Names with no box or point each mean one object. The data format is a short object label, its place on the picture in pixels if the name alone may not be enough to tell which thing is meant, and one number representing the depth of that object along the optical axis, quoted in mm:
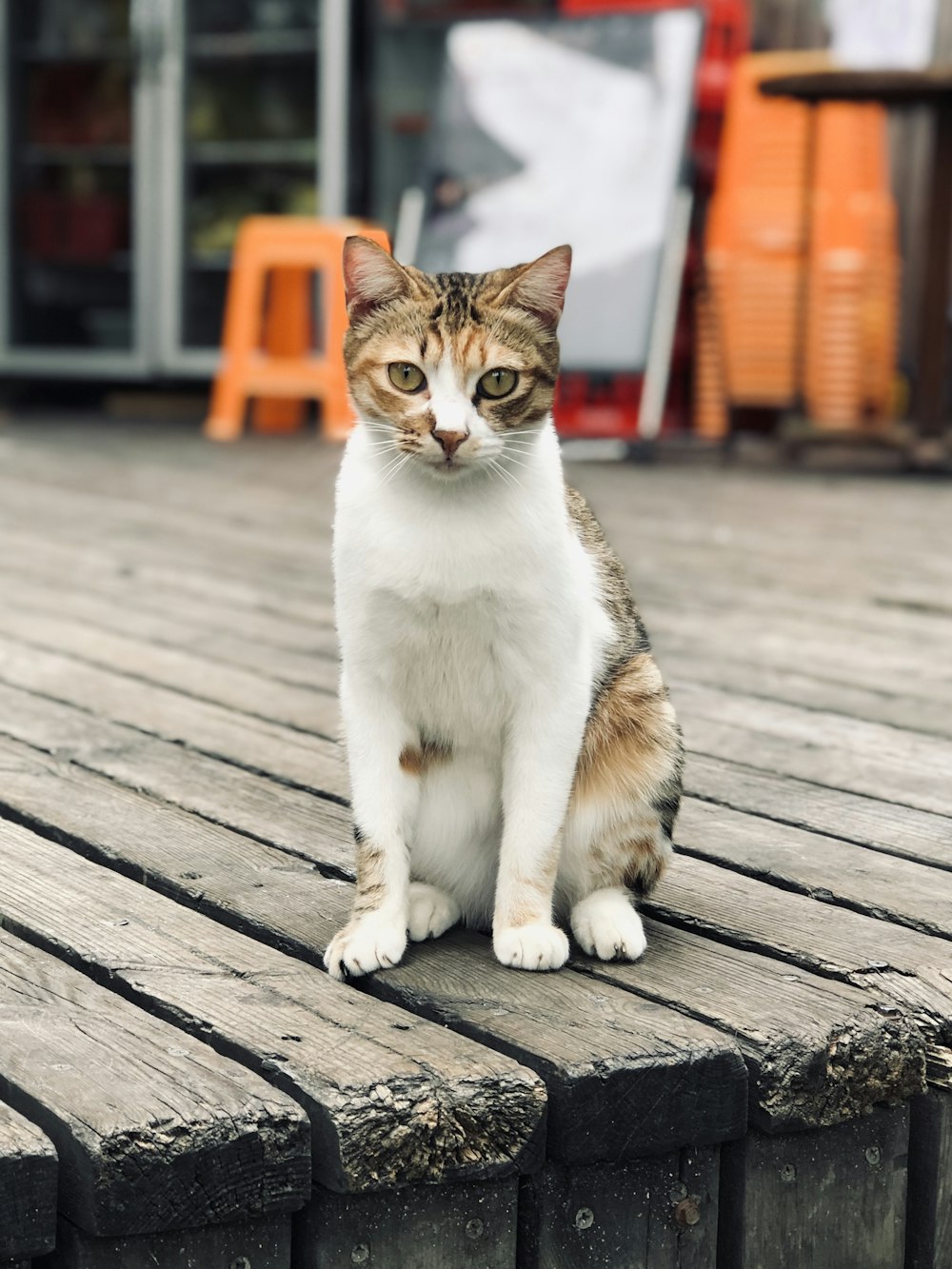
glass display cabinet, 8188
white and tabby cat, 1662
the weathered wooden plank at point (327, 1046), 1398
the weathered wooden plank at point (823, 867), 1906
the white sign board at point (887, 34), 6961
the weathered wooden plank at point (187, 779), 2145
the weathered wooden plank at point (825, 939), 1644
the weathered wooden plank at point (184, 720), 2438
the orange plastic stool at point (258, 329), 6754
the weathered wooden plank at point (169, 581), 3561
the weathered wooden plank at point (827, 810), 2145
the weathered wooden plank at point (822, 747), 2408
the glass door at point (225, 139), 8195
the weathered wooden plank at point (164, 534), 4137
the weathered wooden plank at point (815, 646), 3059
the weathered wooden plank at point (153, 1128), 1316
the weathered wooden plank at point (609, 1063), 1473
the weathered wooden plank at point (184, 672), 2756
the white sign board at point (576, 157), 6406
